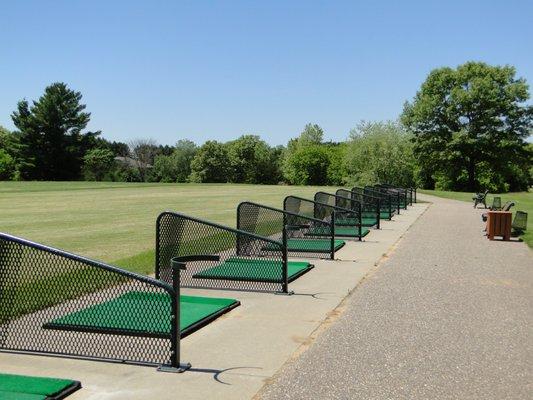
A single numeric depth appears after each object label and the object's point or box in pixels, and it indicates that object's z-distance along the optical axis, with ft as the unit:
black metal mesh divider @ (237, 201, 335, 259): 39.84
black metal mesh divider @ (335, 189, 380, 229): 66.11
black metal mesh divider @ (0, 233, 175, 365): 18.13
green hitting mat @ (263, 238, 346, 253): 42.32
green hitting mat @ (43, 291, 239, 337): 19.62
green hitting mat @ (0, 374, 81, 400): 14.32
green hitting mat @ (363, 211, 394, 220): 71.76
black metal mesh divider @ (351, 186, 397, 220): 77.15
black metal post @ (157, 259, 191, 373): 17.29
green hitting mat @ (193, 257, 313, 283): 30.76
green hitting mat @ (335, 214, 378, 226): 59.16
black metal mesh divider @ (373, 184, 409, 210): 89.64
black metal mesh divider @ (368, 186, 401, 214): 77.84
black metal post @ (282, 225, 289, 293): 28.84
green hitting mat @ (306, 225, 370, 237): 49.49
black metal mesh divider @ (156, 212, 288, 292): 28.55
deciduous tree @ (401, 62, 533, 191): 211.61
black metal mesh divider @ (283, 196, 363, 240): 50.01
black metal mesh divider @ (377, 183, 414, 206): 94.52
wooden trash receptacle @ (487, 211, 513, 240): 53.01
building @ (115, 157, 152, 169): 409.20
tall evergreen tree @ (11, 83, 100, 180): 275.39
